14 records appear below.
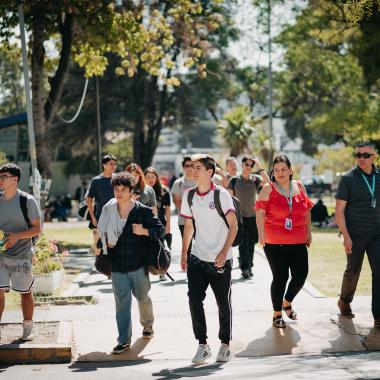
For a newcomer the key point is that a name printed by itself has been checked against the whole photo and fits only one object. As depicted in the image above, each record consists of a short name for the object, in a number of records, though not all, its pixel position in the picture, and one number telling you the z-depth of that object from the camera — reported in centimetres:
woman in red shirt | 850
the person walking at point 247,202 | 1250
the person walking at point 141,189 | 1109
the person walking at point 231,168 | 1343
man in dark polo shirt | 846
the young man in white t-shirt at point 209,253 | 742
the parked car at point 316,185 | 6101
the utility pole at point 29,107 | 1456
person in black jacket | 771
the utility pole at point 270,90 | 3969
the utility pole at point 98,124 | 3502
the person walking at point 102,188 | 1180
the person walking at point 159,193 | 1235
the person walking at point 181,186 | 1233
